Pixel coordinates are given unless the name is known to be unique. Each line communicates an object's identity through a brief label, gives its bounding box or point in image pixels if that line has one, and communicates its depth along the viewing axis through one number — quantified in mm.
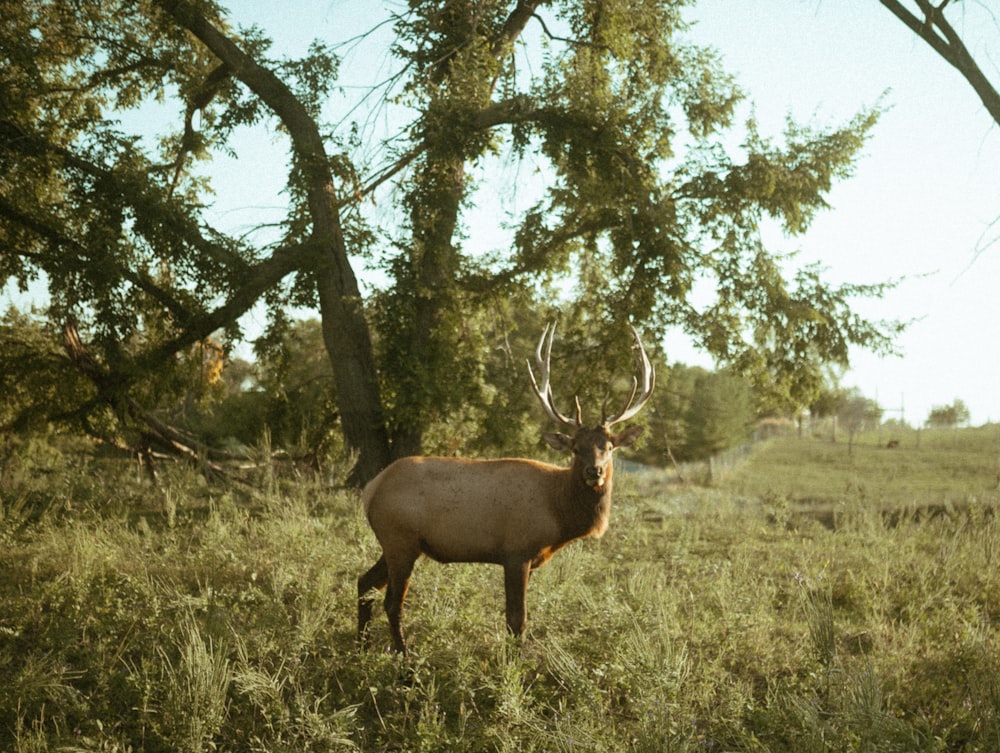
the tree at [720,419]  49594
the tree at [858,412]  59738
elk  5855
